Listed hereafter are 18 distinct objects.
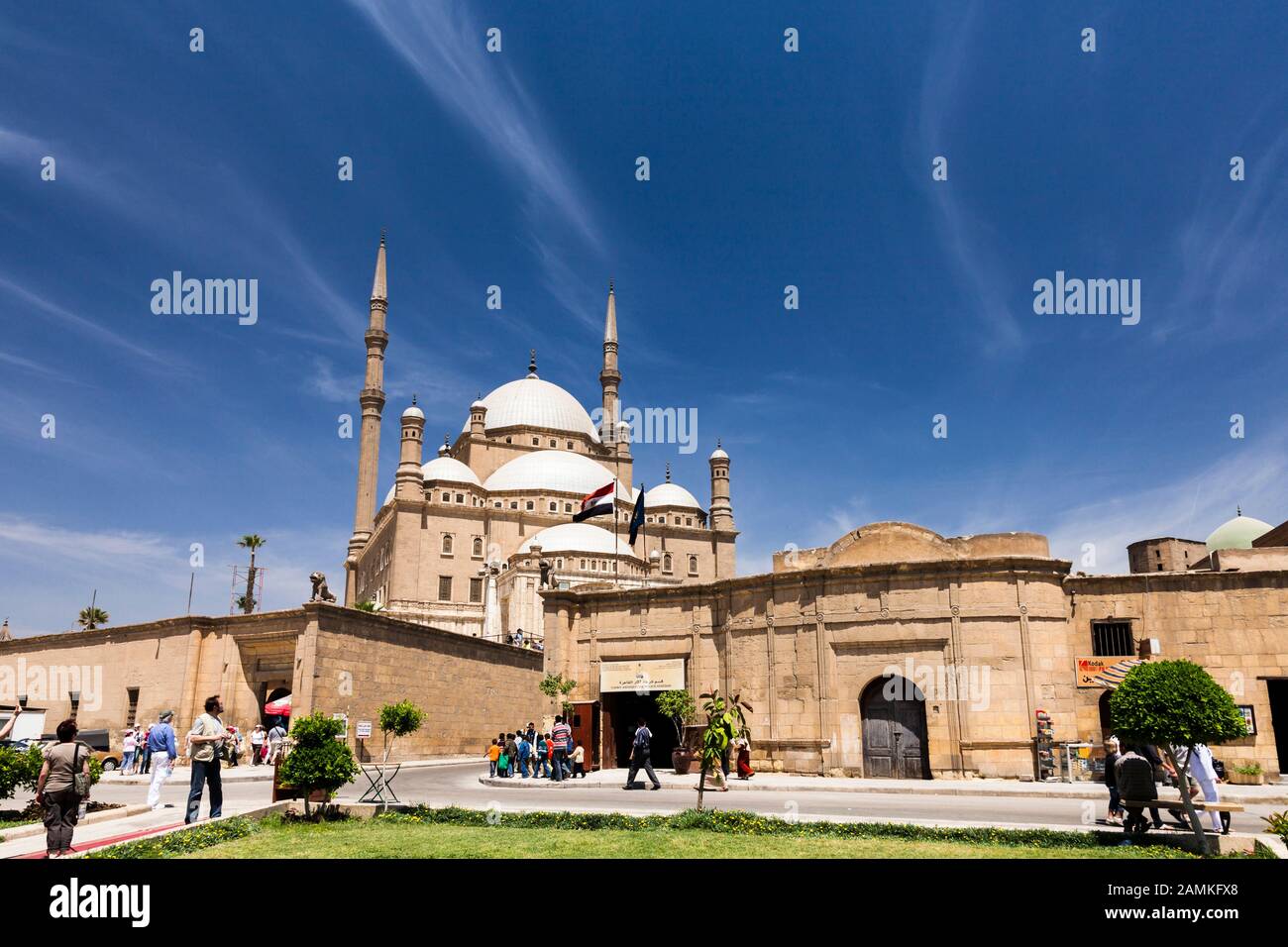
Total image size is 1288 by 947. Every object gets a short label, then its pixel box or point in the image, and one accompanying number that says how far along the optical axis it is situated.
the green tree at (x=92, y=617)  64.06
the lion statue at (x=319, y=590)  27.22
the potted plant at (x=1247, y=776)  21.11
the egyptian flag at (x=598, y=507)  41.72
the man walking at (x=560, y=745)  21.44
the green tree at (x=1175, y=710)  11.27
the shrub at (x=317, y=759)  12.84
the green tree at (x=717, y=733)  14.78
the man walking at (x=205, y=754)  12.45
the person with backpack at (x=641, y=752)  19.34
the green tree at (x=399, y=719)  25.94
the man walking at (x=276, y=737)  15.69
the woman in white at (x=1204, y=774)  13.27
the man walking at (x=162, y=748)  15.58
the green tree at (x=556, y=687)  25.56
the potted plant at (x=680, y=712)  22.75
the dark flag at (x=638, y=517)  38.89
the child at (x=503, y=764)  23.14
